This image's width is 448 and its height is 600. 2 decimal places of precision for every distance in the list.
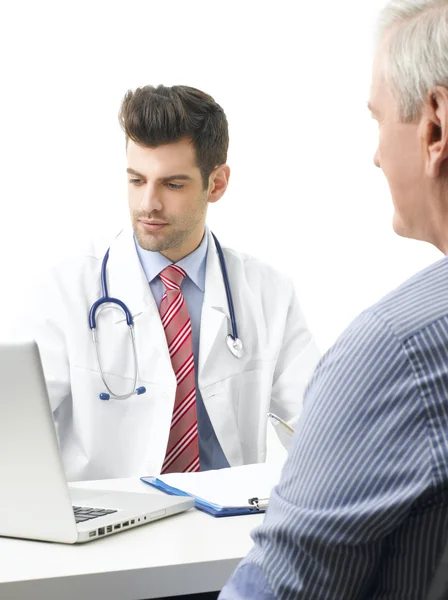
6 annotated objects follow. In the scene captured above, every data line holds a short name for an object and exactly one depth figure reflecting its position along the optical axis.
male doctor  2.24
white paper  1.88
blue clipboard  1.84
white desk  1.62
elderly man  1.02
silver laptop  1.71
